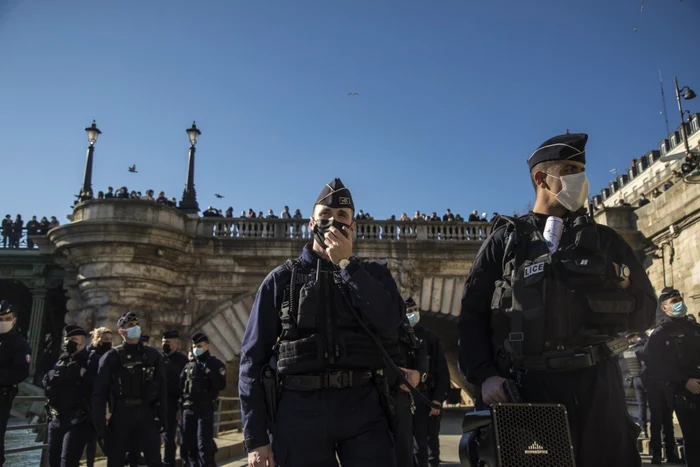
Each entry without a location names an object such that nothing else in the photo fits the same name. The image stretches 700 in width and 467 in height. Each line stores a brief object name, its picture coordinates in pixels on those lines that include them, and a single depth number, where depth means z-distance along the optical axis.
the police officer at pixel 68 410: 8.16
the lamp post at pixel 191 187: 18.31
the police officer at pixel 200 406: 9.40
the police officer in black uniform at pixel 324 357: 3.58
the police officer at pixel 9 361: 7.70
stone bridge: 16.50
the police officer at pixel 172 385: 9.76
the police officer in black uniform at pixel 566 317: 3.13
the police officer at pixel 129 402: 7.69
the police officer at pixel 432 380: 8.40
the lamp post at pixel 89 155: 17.83
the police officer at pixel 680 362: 6.63
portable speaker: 2.84
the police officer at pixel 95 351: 8.77
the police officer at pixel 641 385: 10.16
